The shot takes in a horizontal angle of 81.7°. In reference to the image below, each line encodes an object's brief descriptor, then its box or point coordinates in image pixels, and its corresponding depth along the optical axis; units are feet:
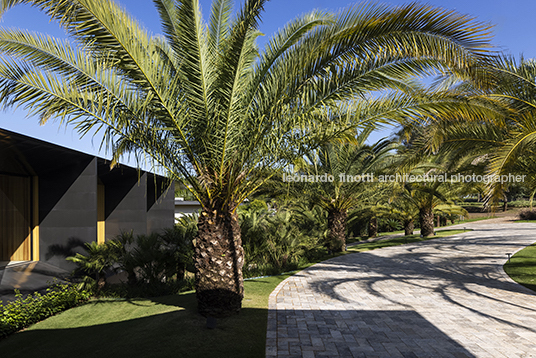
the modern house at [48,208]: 29.22
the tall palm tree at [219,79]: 16.21
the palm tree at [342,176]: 42.70
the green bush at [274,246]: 36.17
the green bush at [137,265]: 27.84
